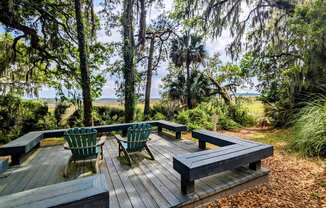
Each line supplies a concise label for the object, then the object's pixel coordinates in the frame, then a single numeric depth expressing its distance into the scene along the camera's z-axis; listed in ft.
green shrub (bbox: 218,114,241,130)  26.17
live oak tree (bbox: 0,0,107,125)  20.36
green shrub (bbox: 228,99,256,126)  29.48
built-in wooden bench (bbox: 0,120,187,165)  10.80
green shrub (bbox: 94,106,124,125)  30.70
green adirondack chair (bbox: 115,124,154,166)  11.43
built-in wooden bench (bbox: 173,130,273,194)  7.42
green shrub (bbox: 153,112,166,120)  30.40
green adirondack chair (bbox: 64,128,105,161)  10.21
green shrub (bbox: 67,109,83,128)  27.35
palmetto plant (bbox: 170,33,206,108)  40.50
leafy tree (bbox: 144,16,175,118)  37.04
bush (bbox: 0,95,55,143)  24.09
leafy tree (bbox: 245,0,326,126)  17.24
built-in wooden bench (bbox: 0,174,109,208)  4.42
